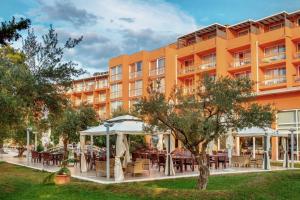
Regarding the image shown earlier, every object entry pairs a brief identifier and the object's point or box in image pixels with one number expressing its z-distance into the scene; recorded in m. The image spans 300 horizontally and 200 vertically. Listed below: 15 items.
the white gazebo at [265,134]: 15.71
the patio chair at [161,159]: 14.84
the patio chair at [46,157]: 17.19
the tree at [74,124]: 18.09
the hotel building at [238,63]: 22.97
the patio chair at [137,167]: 12.73
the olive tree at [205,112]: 8.99
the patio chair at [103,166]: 12.57
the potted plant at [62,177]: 10.35
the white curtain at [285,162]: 16.79
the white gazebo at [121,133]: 12.18
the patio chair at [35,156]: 18.79
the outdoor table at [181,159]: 14.45
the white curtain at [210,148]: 18.12
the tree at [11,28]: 7.92
